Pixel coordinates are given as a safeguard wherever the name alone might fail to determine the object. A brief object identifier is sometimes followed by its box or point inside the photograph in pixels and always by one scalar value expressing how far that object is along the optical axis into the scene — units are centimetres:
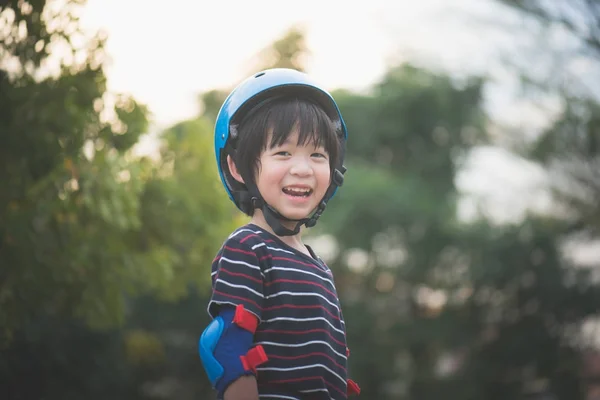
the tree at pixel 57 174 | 773
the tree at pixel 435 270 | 2341
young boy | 289
